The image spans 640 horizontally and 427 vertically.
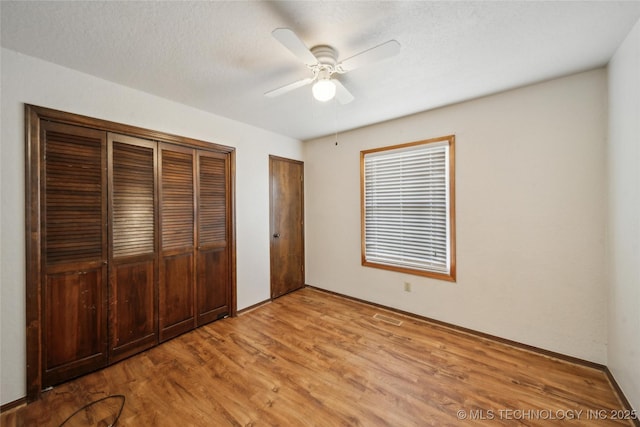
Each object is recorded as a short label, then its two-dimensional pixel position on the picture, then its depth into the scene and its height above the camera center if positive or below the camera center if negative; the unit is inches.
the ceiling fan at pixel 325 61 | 52.8 +38.4
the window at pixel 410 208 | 108.8 +2.0
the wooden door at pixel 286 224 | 143.5 -7.2
